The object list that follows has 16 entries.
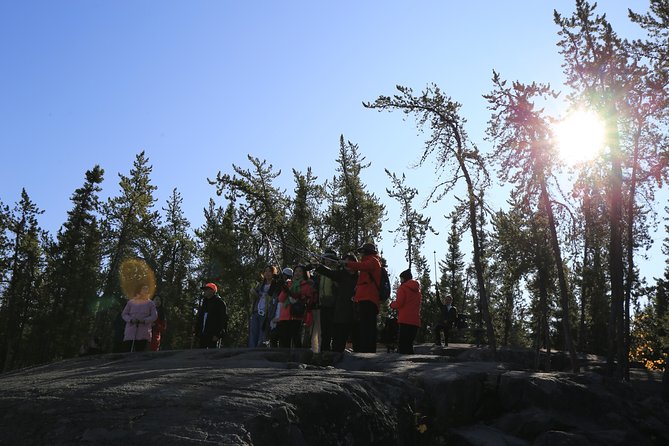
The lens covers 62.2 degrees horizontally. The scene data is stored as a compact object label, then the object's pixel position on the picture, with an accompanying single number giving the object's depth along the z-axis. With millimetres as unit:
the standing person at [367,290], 9734
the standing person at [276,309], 11289
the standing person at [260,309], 12655
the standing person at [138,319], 11148
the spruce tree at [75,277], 35312
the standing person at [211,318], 11922
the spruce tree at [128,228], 34812
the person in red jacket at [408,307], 10328
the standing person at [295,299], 10828
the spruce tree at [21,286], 35031
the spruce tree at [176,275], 40000
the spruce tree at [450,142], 21438
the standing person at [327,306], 10641
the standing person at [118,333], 11924
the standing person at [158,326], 13031
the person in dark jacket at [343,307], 10016
